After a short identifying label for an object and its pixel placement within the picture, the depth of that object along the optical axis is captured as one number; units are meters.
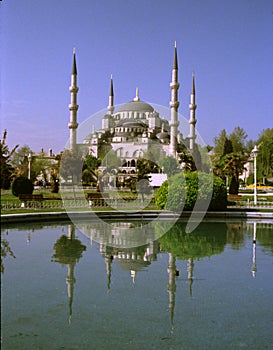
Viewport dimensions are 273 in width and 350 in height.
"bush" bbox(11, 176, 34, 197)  19.47
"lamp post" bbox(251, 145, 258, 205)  18.09
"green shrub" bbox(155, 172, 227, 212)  15.02
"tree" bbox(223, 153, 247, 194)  27.43
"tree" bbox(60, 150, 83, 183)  25.27
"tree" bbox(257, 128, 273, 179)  37.72
